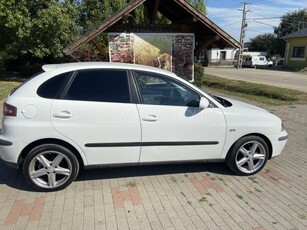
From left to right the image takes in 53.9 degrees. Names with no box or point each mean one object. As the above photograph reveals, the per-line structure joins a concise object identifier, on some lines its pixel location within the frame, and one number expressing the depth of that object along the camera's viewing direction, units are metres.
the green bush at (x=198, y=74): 14.66
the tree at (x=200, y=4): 20.09
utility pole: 48.84
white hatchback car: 3.73
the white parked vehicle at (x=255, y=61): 49.97
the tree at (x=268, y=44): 65.06
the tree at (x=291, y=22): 68.69
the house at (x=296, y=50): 38.41
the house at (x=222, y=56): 67.12
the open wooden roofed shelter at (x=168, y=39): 9.15
